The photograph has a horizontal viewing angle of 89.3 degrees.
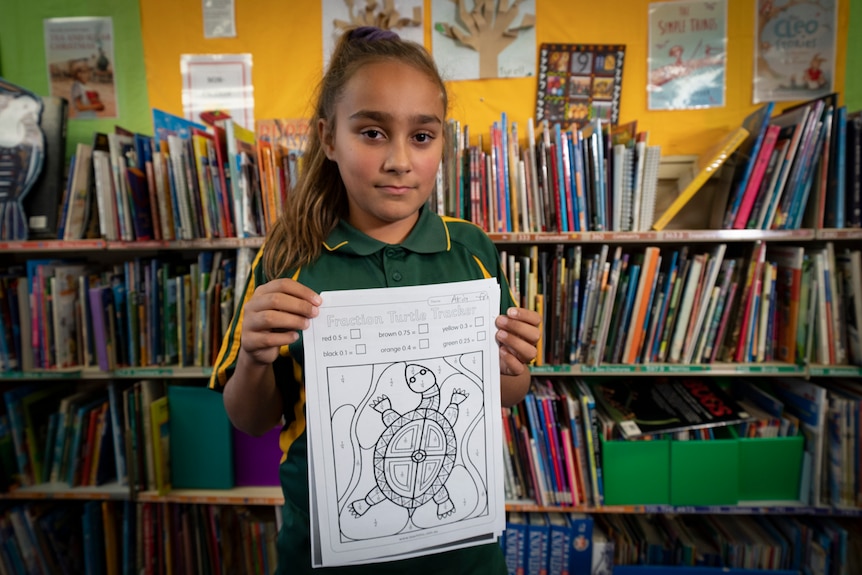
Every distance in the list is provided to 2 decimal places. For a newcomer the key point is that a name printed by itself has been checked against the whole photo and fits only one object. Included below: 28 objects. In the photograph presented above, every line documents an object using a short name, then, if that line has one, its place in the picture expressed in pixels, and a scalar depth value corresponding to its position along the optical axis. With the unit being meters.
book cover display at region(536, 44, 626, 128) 1.80
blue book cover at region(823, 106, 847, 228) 1.42
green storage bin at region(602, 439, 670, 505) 1.52
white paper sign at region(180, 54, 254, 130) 1.91
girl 0.77
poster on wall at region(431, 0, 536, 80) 1.81
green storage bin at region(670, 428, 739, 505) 1.49
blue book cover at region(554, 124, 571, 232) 1.50
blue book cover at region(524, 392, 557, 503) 1.56
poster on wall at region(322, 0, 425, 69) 1.83
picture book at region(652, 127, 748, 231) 1.46
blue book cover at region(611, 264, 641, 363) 1.53
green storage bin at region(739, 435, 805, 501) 1.51
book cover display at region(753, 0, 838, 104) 1.74
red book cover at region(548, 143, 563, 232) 1.52
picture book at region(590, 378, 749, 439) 1.52
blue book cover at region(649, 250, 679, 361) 1.52
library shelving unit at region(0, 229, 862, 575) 1.48
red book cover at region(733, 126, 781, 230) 1.46
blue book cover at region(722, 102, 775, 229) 1.46
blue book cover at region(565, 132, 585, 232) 1.50
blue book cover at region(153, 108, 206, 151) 1.61
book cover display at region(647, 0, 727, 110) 1.78
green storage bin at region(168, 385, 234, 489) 1.64
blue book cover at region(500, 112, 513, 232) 1.52
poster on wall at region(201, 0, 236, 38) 1.89
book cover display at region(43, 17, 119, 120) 1.92
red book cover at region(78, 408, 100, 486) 1.72
